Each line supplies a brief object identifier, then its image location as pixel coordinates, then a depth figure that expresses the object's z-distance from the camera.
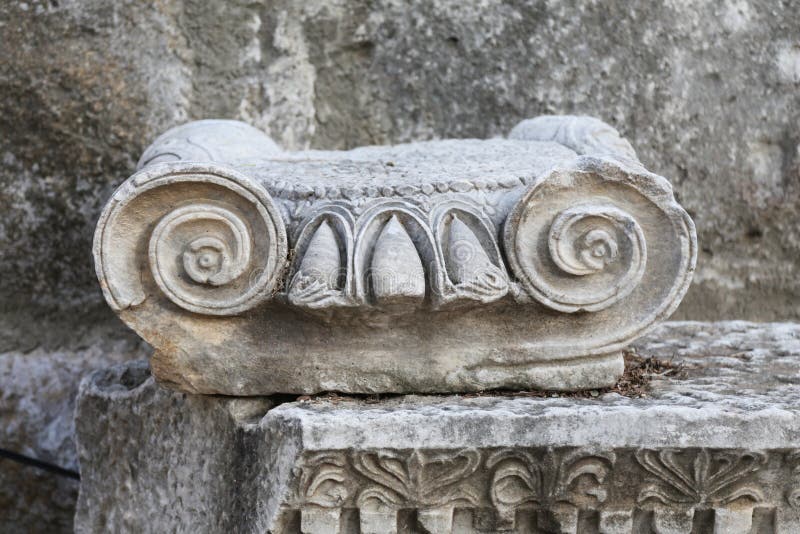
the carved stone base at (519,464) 4.38
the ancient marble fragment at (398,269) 4.45
